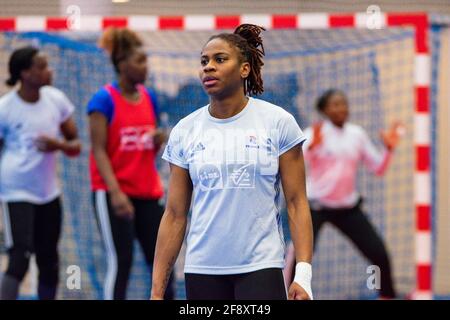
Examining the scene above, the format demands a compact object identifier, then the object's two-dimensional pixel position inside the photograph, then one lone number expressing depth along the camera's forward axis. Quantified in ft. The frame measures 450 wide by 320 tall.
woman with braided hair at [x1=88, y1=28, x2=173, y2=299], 44.95
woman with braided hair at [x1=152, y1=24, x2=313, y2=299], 29.69
